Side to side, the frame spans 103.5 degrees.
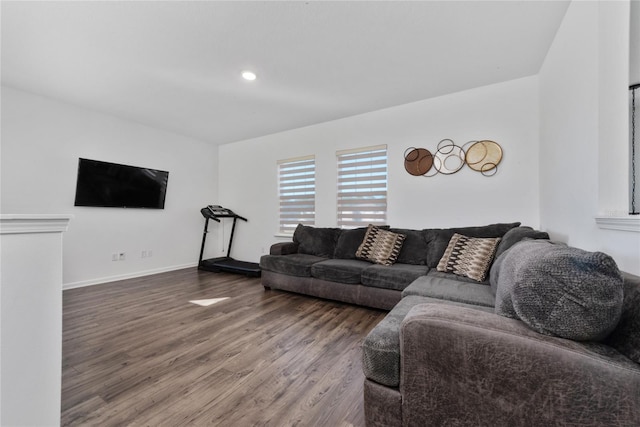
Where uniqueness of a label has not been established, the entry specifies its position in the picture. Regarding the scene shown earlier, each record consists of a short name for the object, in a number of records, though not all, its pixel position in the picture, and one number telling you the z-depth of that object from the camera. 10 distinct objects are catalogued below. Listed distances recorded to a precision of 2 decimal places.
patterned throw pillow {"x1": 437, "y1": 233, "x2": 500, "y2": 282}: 2.29
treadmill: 4.28
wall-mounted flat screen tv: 3.59
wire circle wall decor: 3.13
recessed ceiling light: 2.71
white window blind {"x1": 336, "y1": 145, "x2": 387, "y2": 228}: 3.69
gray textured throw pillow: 0.75
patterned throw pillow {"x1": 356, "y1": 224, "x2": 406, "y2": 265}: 3.02
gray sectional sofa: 0.73
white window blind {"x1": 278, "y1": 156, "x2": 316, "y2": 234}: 4.34
